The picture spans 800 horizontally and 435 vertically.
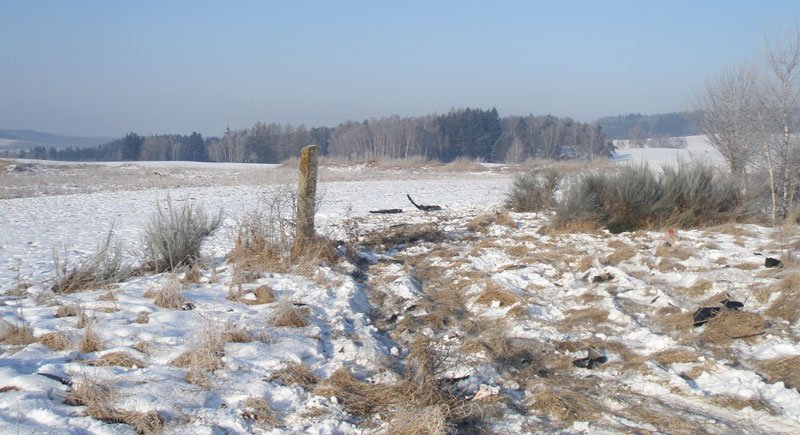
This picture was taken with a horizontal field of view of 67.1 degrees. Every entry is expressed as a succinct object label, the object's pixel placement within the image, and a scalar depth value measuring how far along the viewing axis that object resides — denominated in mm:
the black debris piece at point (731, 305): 5750
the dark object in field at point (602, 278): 7256
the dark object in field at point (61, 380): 3944
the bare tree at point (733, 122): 12430
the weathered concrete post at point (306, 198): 8273
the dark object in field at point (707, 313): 5524
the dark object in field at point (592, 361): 4909
